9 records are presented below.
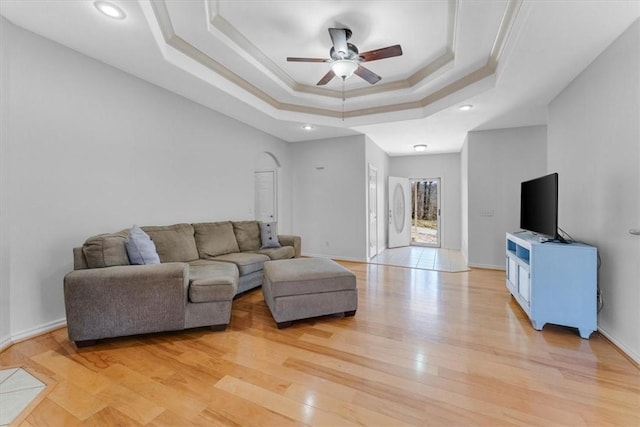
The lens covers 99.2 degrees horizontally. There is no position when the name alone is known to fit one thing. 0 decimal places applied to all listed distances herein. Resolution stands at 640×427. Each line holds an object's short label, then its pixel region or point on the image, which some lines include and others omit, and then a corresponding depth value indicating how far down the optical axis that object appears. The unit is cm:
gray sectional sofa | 214
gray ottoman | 260
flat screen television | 251
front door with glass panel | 738
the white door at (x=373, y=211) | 587
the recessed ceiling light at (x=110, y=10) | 201
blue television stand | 234
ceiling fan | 255
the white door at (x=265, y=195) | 593
